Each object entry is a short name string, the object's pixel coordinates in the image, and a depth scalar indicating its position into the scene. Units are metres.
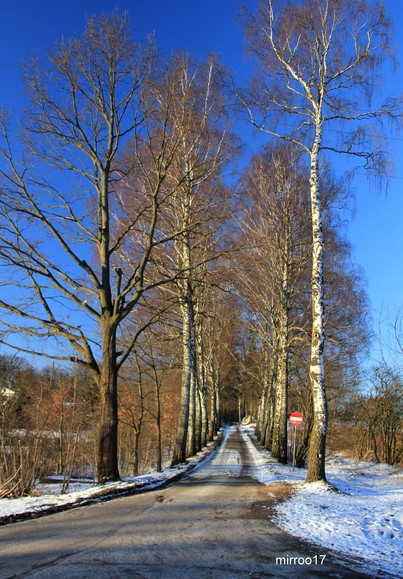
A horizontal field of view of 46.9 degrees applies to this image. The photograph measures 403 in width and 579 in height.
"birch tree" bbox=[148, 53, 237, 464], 14.48
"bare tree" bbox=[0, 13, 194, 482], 10.91
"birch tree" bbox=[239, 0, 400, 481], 11.17
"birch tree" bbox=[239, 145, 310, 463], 19.47
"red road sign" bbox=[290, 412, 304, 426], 17.98
